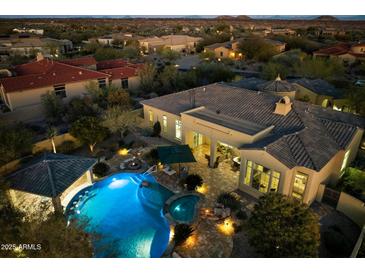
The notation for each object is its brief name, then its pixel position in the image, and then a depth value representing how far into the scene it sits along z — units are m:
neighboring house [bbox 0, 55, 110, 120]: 33.19
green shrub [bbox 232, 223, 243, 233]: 16.20
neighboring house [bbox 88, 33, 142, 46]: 93.31
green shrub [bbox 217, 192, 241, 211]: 18.00
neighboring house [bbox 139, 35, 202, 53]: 87.94
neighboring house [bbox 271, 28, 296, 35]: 126.91
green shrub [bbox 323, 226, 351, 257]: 14.35
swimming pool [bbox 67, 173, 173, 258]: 15.19
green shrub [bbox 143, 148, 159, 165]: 23.48
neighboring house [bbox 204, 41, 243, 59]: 77.38
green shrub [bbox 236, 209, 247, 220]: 17.17
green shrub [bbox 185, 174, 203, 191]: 20.00
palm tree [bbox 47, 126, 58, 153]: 23.47
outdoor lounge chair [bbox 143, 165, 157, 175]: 22.38
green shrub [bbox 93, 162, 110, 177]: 21.98
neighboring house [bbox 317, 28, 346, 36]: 125.16
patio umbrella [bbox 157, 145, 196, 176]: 20.61
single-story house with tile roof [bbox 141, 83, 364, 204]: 17.78
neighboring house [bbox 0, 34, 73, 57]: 67.38
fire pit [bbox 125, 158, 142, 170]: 23.17
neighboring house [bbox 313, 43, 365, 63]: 67.88
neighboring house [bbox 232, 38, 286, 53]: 77.28
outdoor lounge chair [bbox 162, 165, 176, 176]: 22.00
